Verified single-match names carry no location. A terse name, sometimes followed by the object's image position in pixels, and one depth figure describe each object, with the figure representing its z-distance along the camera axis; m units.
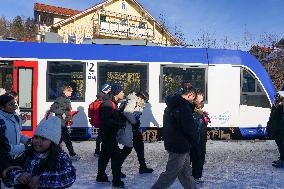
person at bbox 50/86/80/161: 8.63
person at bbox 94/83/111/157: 6.83
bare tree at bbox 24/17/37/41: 59.63
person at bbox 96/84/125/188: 6.59
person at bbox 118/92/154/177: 6.88
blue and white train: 12.18
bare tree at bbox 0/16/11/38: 67.54
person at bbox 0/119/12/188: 3.00
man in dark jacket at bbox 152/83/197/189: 5.50
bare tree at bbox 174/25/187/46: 34.75
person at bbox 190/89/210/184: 6.92
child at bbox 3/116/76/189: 2.89
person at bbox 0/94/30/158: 4.29
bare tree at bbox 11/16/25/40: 62.22
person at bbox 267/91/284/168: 8.55
